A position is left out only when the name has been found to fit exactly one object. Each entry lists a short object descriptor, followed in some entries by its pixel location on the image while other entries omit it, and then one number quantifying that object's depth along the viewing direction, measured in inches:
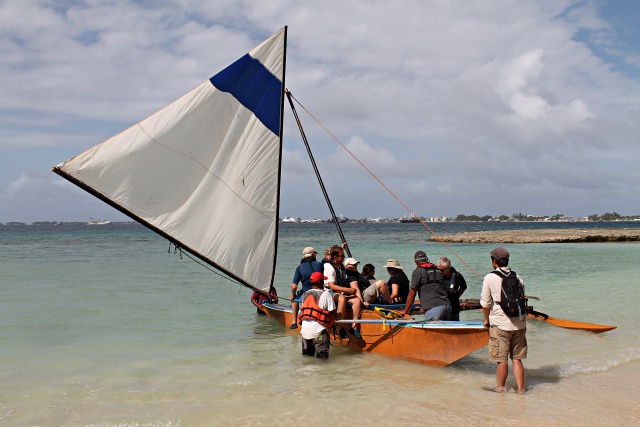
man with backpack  277.6
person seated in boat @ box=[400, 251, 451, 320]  363.9
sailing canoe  323.3
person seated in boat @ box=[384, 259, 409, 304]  445.7
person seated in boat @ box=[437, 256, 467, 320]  374.7
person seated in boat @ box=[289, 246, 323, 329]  416.8
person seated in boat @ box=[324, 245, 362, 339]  397.4
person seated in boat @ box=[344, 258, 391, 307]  424.8
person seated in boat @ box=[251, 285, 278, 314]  534.6
